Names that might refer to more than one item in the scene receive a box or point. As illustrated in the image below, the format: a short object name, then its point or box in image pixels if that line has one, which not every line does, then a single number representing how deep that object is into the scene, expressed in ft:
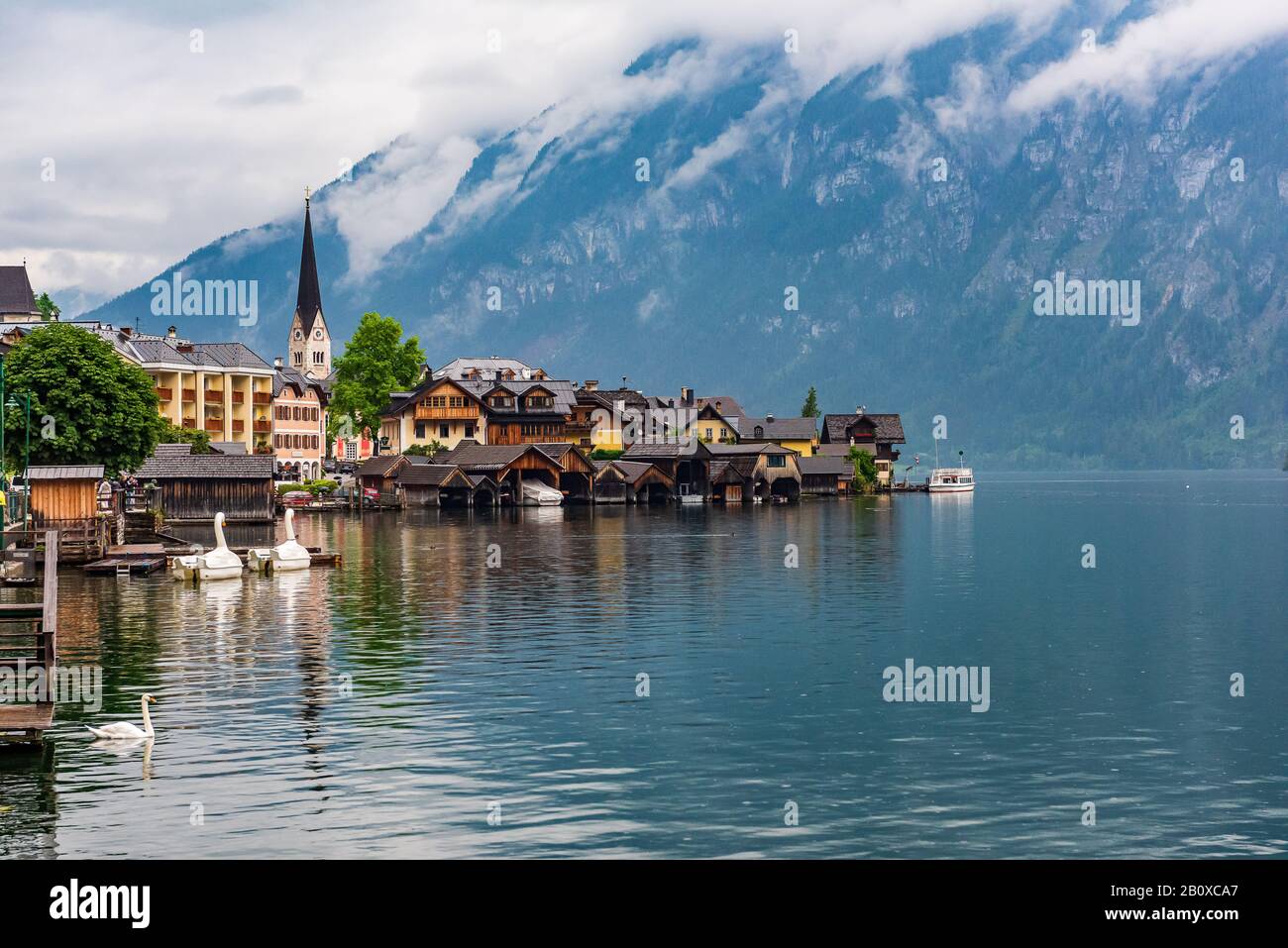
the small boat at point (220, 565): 234.58
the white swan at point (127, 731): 110.22
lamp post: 248.11
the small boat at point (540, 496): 522.88
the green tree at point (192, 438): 454.40
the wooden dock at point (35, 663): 103.04
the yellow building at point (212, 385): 506.07
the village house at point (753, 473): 586.45
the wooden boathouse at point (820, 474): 645.51
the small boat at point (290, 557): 252.01
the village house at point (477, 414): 585.22
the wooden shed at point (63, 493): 250.98
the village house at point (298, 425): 567.18
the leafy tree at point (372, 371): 558.15
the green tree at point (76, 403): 295.69
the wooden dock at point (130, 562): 244.63
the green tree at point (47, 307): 568.45
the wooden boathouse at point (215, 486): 383.45
